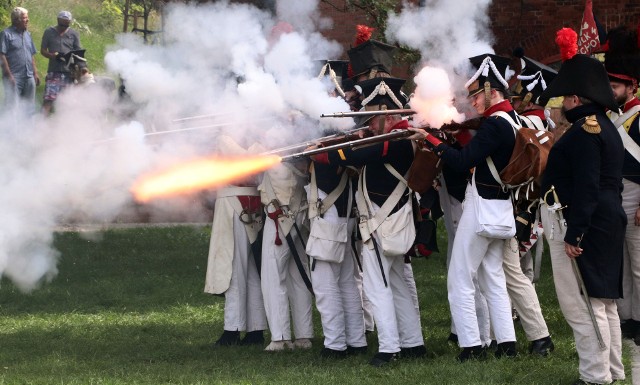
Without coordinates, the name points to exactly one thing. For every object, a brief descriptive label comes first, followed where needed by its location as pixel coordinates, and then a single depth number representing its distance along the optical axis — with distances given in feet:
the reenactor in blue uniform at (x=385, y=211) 55.57
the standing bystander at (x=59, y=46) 109.60
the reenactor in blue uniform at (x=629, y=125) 56.70
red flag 71.10
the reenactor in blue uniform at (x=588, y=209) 46.55
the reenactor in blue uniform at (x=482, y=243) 53.21
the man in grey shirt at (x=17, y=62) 110.73
